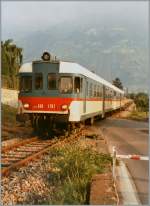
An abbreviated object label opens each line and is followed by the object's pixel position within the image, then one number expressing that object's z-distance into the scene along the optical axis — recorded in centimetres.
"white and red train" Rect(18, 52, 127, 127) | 1419
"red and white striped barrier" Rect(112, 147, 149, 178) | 724
